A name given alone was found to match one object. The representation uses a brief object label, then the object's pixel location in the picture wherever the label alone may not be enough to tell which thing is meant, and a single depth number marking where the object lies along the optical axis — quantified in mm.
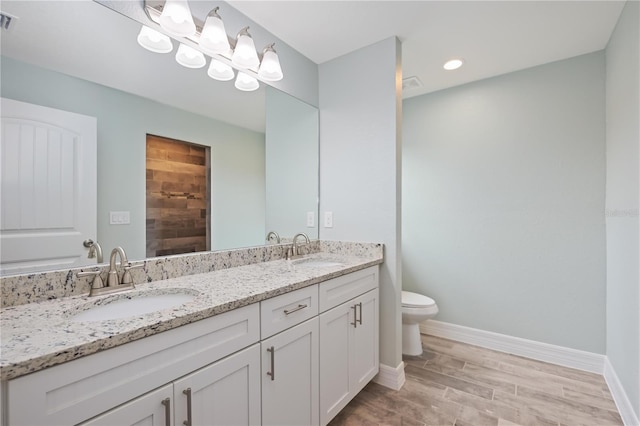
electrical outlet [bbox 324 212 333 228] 2186
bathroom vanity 652
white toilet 2246
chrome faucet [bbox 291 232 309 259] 1986
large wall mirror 1042
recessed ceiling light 2203
